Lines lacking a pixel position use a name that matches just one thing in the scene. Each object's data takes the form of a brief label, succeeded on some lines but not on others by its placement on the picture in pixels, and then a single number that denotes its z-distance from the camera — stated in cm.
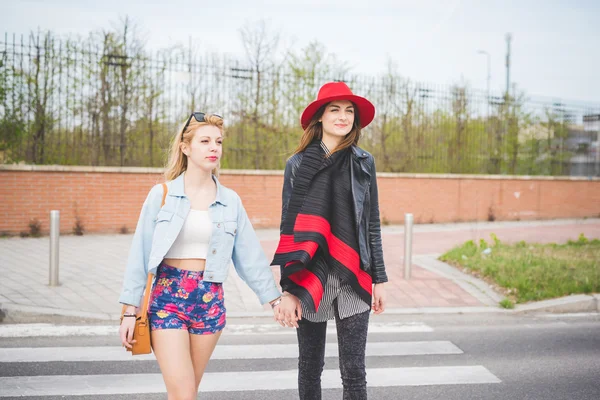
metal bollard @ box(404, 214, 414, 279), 856
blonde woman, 280
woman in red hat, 290
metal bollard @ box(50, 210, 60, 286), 741
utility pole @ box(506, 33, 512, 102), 3656
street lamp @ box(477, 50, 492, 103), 3127
